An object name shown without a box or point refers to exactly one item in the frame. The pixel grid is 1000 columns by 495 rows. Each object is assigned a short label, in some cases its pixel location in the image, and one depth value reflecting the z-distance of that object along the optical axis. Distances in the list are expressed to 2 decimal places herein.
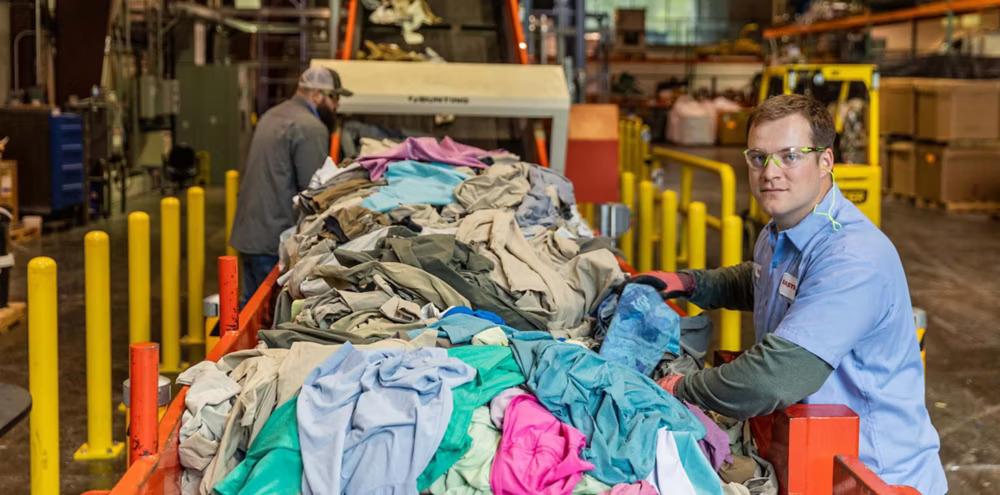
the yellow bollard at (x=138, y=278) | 6.36
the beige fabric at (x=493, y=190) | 5.17
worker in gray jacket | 6.85
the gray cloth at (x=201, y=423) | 2.77
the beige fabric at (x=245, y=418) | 2.72
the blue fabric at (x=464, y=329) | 3.31
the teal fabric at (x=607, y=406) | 2.69
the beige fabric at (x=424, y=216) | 4.84
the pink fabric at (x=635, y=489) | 2.62
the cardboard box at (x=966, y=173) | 15.81
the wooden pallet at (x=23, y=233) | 12.34
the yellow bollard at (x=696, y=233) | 6.79
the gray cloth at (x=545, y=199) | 5.18
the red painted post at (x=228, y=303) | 3.75
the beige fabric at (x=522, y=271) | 4.00
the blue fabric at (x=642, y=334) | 3.47
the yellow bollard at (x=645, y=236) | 8.44
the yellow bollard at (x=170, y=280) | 6.97
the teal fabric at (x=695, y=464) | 2.71
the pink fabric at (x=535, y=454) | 2.62
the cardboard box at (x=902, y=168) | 17.16
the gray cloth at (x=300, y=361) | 2.86
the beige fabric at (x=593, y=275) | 4.07
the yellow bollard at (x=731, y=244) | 5.97
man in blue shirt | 2.77
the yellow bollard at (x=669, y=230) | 7.43
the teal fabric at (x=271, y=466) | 2.58
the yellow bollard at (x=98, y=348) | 5.61
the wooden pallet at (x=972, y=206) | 15.92
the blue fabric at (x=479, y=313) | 3.71
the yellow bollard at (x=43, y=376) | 4.65
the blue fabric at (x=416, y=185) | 5.11
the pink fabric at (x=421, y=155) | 5.82
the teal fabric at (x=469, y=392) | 2.68
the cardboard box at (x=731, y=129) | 28.75
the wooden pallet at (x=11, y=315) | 8.31
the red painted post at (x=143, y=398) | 2.57
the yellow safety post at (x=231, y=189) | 8.53
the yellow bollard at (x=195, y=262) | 7.57
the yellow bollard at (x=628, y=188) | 9.32
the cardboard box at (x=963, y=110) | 15.41
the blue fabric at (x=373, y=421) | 2.59
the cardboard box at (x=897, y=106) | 16.74
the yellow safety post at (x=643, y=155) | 13.60
